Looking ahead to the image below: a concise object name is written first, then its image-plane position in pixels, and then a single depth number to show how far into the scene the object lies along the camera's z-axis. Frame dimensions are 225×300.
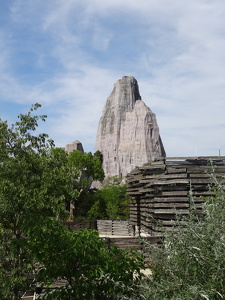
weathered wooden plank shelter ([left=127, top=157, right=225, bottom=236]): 14.56
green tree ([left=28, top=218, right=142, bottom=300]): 4.96
